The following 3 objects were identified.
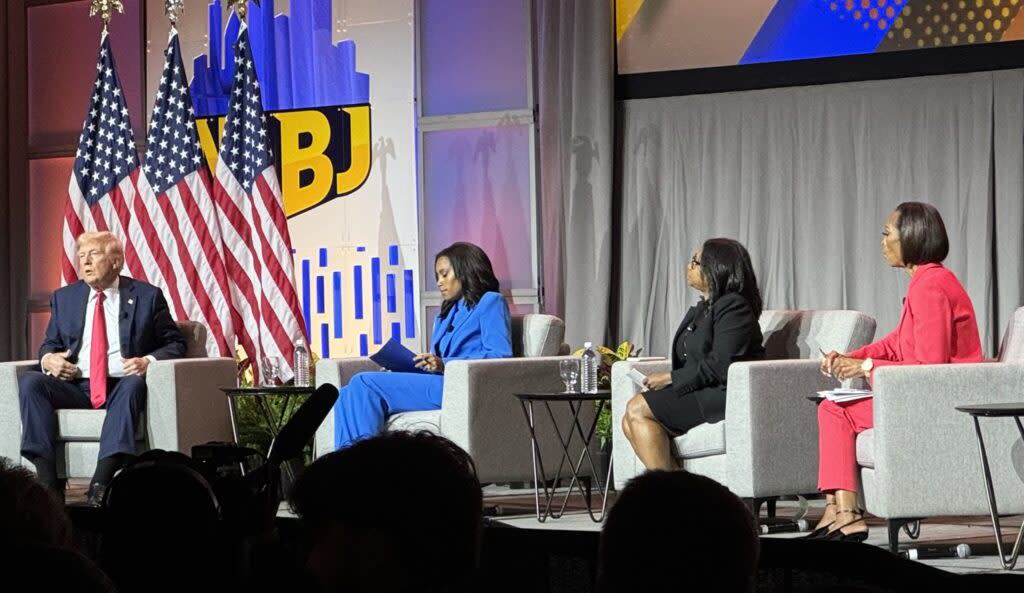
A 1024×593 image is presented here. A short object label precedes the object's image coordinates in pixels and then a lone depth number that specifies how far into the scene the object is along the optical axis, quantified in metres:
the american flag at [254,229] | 14.35
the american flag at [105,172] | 14.88
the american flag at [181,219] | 14.67
